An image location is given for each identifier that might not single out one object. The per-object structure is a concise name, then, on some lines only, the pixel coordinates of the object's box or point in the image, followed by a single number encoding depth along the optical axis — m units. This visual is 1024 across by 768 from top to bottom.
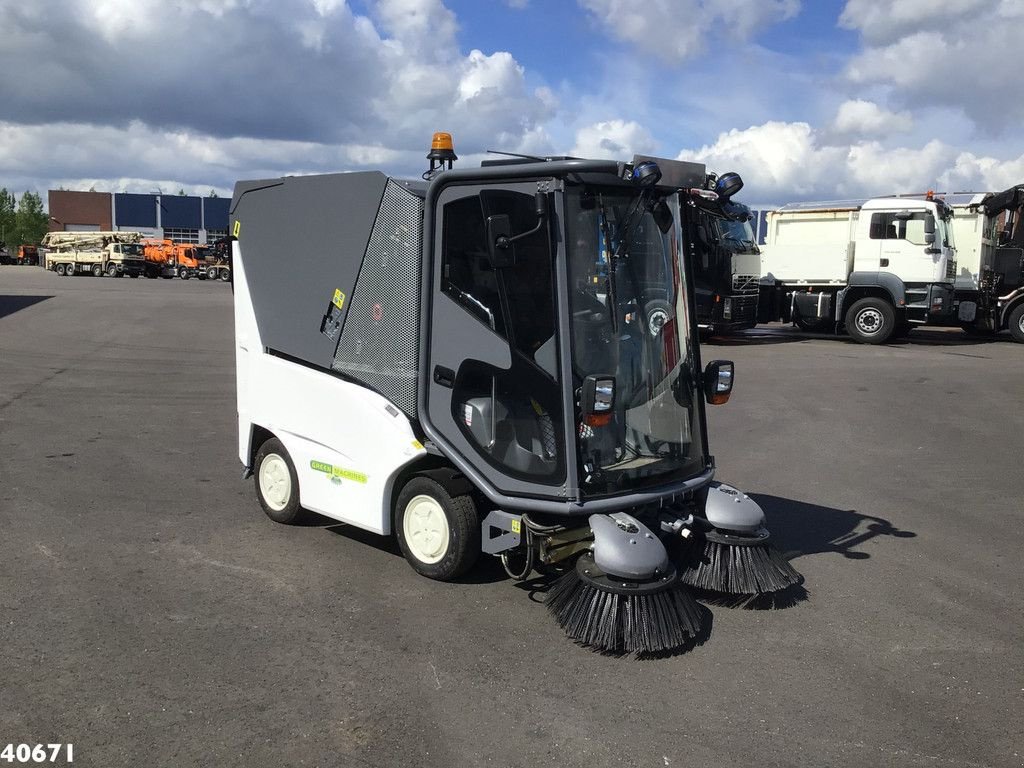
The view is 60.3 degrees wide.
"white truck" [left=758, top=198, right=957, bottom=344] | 19.00
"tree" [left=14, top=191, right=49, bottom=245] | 86.44
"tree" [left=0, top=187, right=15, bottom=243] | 88.94
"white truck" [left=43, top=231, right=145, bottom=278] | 51.47
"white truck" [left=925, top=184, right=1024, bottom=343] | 19.80
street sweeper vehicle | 4.39
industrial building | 80.88
